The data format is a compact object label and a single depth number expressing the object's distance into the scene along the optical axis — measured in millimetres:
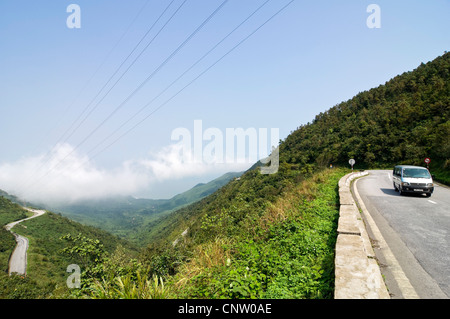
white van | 12258
